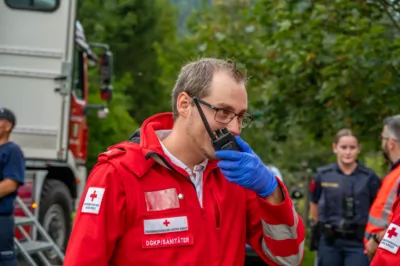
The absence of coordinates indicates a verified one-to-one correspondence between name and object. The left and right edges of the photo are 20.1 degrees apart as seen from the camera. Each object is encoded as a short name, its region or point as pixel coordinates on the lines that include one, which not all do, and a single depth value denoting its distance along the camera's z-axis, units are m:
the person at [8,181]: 9.18
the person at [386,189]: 7.83
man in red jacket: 3.68
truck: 13.90
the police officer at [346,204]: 9.87
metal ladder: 11.90
